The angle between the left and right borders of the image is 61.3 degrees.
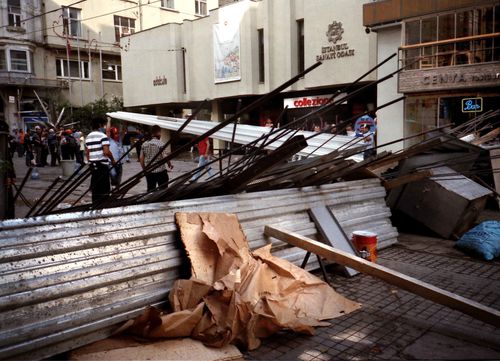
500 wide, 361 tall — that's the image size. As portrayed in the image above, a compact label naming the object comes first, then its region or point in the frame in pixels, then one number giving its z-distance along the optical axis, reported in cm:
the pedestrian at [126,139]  2148
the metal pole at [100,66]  3524
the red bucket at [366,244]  457
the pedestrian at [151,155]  725
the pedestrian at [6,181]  491
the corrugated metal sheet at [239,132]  763
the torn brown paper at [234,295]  287
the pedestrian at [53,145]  1905
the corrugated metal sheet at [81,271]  257
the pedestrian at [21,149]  2646
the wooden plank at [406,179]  570
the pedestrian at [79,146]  1765
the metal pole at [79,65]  3457
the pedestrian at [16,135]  2926
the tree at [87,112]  3262
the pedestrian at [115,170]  786
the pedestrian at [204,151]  1069
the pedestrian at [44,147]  1875
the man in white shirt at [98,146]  750
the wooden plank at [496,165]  700
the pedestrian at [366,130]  780
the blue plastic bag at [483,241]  502
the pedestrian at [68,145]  1750
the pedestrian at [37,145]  1855
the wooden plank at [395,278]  293
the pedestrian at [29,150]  1891
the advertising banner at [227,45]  2336
